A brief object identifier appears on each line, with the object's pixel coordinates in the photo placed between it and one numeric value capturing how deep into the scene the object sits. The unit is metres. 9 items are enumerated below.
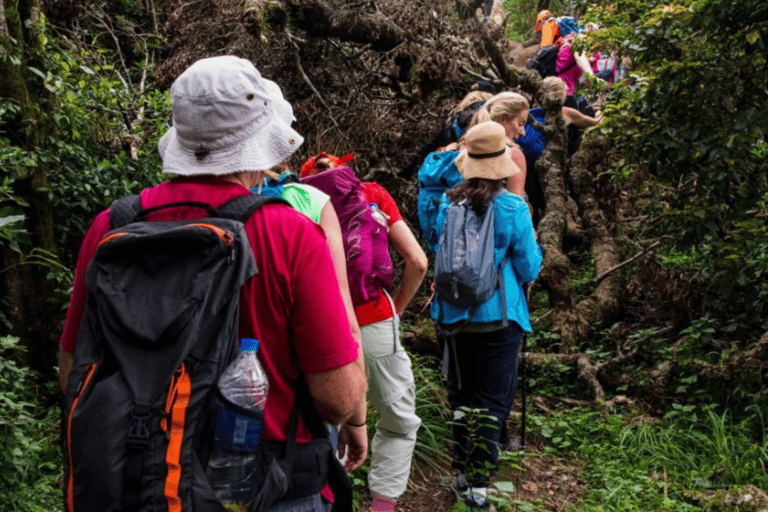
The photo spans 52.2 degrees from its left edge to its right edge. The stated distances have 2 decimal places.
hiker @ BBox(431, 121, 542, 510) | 3.98
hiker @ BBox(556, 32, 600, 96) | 9.05
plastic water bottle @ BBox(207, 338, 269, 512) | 1.68
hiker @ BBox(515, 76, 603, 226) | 7.09
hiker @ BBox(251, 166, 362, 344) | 2.34
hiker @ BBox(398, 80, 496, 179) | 5.67
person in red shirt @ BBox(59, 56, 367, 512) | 1.83
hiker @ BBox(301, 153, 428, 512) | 3.58
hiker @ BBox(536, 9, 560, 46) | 10.09
